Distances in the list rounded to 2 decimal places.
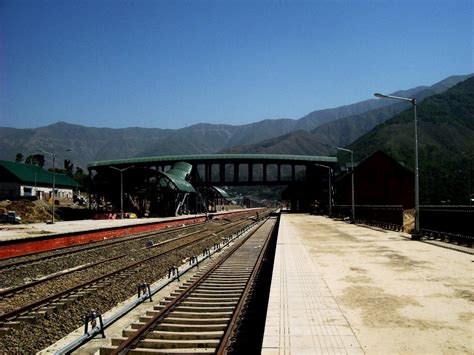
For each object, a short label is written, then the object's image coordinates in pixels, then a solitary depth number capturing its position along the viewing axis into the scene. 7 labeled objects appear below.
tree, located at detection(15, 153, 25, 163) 150.75
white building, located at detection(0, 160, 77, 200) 88.94
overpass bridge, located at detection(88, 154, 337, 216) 85.34
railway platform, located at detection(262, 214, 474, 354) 7.41
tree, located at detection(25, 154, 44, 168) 156.31
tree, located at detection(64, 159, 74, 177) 156.25
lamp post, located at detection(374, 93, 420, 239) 26.72
